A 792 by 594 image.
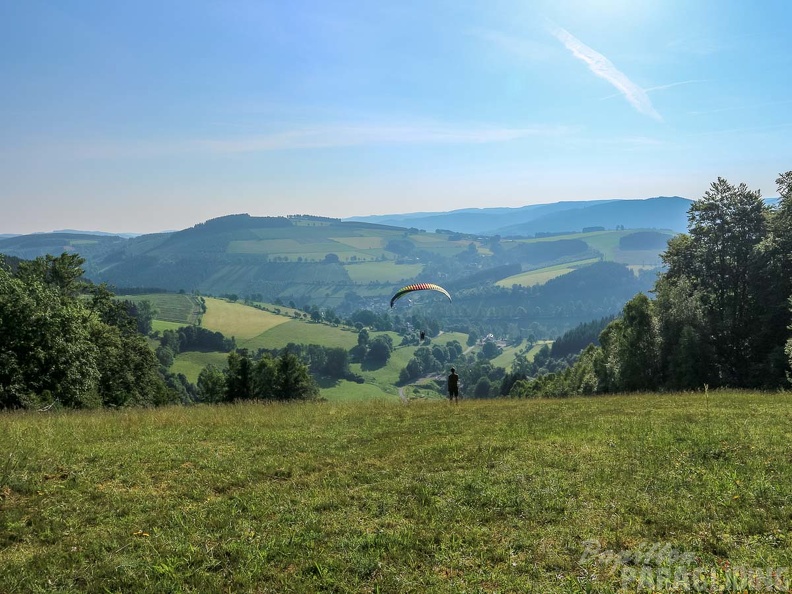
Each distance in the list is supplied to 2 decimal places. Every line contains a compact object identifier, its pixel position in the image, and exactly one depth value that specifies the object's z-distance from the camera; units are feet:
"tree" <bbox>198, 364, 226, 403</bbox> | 236.22
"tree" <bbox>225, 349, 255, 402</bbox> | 217.15
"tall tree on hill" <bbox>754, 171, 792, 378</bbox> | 123.34
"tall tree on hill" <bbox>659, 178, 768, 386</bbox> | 137.90
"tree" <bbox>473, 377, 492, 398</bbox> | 564.71
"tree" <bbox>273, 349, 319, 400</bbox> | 231.50
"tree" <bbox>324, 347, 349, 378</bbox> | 581.53
